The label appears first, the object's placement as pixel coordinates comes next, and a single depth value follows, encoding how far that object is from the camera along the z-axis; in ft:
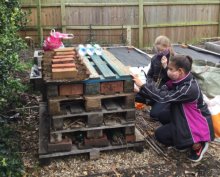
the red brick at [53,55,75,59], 9.50
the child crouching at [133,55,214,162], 8.31
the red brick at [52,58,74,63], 8.89
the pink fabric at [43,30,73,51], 12.42
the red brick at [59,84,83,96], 8.01
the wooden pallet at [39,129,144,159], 8.40
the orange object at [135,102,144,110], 12.19
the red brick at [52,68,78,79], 7.92
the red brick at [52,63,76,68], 8.31
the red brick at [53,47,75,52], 10.18
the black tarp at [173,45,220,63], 16.98
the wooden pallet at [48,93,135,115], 8.05
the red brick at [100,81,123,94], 8.26
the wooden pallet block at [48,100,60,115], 7.99
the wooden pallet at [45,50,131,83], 8.14
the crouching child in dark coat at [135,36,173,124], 10.19
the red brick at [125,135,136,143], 8.88
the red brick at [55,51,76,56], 9.90
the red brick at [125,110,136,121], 8.60
